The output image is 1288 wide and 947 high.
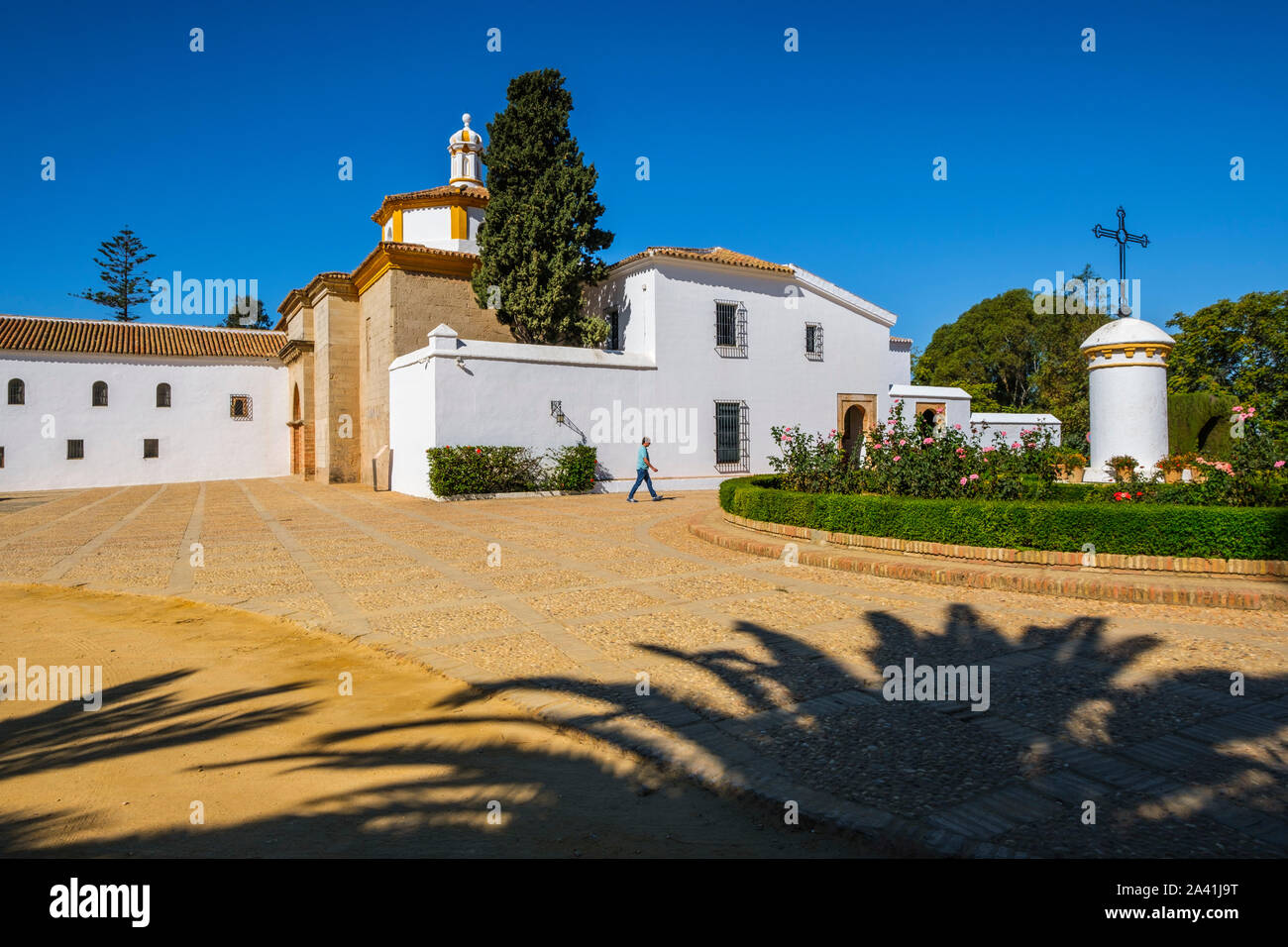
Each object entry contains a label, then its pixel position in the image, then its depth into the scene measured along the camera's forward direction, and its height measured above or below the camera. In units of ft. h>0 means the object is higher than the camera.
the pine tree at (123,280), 145.38 +36.88
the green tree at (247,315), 197.57 +41.62
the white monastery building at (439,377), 61.41 +8.38
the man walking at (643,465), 52.49 -0.60
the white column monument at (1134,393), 38.86 +3.00
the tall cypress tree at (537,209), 64.49 +22.16
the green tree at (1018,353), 123.03 +19.17
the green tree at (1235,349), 96.07 +13.89
